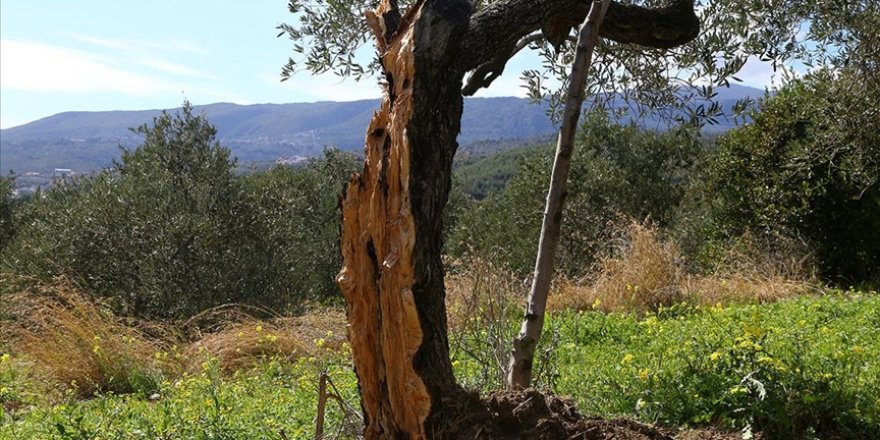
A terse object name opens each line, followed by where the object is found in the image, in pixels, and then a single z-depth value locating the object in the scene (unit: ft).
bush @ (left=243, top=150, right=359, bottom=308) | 48.19
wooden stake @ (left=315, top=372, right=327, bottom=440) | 10.05
